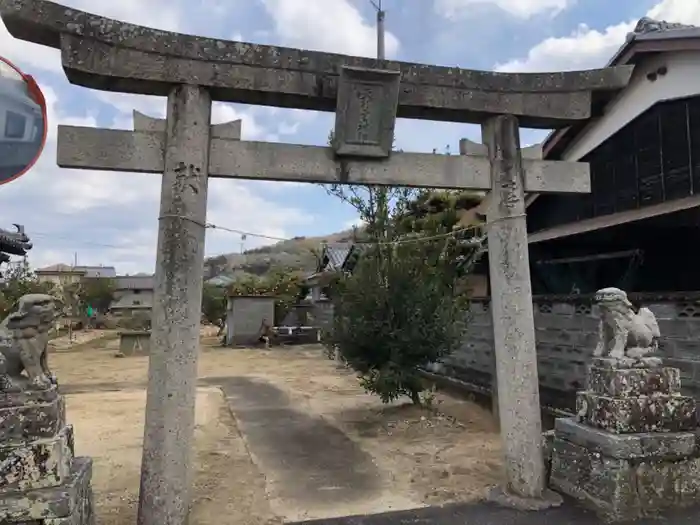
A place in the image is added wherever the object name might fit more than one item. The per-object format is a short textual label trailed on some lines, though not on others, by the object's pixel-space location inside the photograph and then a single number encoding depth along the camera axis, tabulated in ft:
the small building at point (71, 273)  161.72
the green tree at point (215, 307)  96.89
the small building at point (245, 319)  79.71
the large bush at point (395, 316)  28.02
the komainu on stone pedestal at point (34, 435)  11.48
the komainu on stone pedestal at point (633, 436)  15.07
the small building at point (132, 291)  168.04
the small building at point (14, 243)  63.82
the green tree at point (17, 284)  80.12
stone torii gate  14.47
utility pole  34.99
